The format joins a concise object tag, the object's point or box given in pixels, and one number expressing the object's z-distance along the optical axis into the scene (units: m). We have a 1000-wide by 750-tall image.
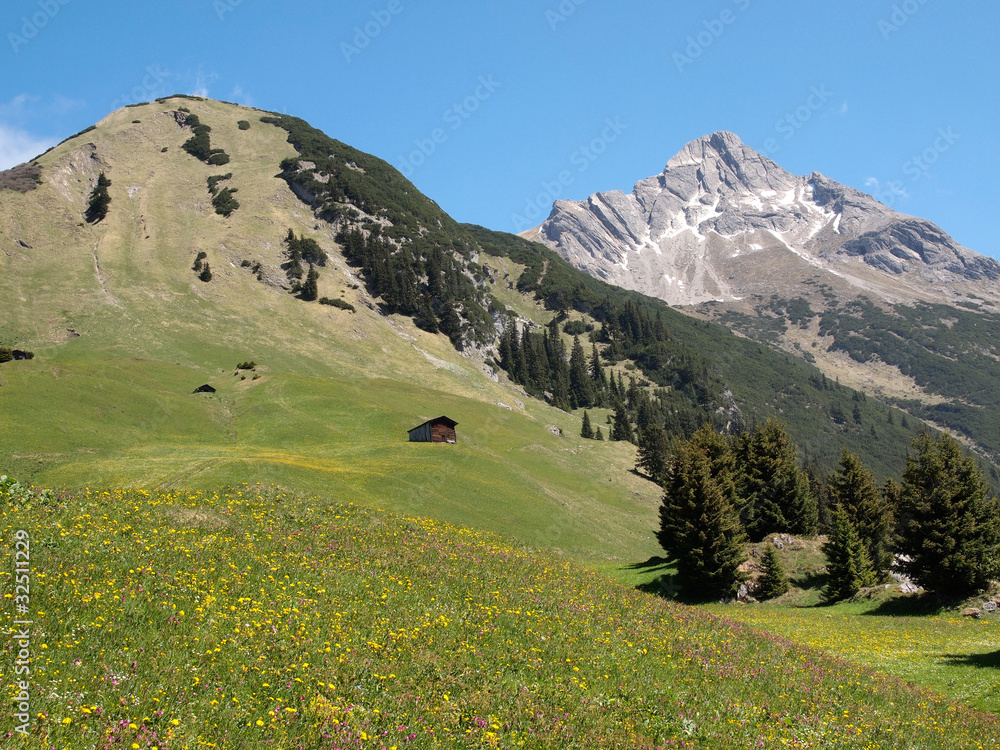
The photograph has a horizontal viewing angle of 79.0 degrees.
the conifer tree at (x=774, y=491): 57.62
